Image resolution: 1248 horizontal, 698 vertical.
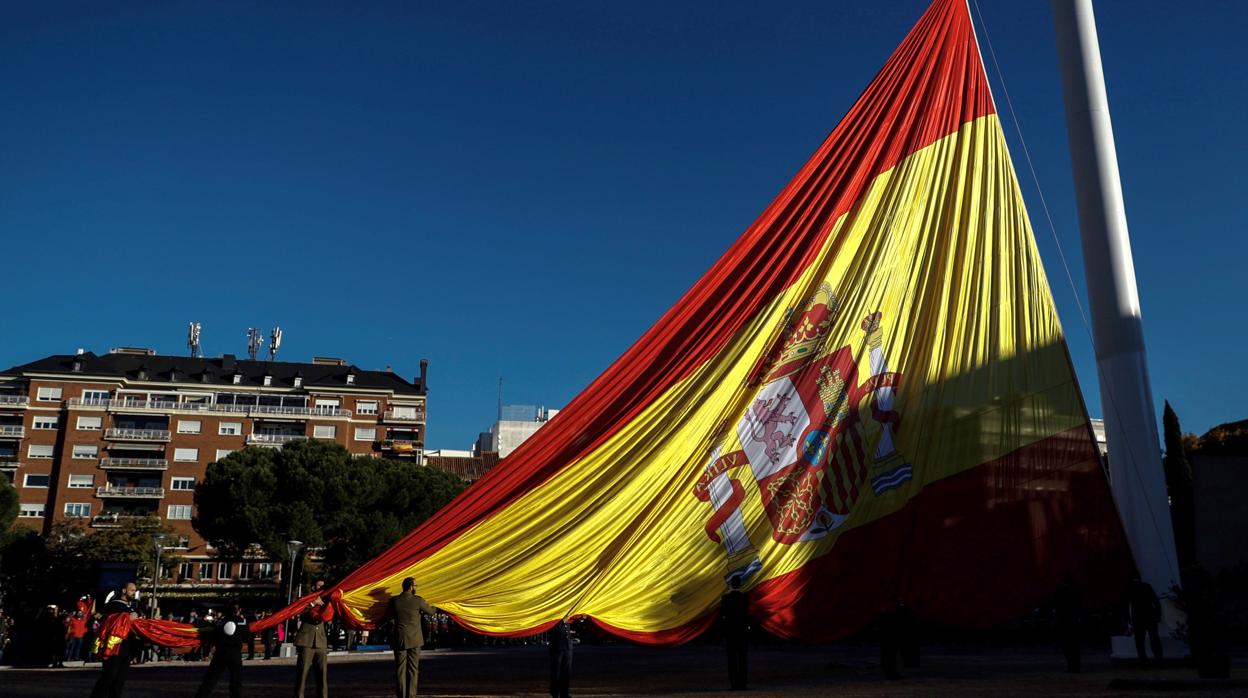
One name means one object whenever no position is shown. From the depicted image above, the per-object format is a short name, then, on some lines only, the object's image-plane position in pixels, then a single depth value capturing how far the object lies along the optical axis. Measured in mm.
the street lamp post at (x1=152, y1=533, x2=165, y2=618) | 64331
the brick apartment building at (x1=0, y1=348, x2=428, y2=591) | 87312
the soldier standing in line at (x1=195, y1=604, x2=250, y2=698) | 13312
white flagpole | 14867
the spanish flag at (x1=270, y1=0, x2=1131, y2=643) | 12992
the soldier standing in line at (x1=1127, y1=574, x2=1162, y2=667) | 14234
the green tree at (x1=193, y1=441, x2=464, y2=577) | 66188
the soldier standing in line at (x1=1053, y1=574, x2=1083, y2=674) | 14039
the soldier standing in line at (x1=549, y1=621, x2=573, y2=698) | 13547
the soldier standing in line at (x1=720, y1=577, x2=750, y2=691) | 13219
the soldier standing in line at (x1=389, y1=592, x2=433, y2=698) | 12352
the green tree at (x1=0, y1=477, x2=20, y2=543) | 62875
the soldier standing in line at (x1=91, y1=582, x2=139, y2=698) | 12875
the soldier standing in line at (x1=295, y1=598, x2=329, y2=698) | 14328
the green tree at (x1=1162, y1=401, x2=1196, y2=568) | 44219
